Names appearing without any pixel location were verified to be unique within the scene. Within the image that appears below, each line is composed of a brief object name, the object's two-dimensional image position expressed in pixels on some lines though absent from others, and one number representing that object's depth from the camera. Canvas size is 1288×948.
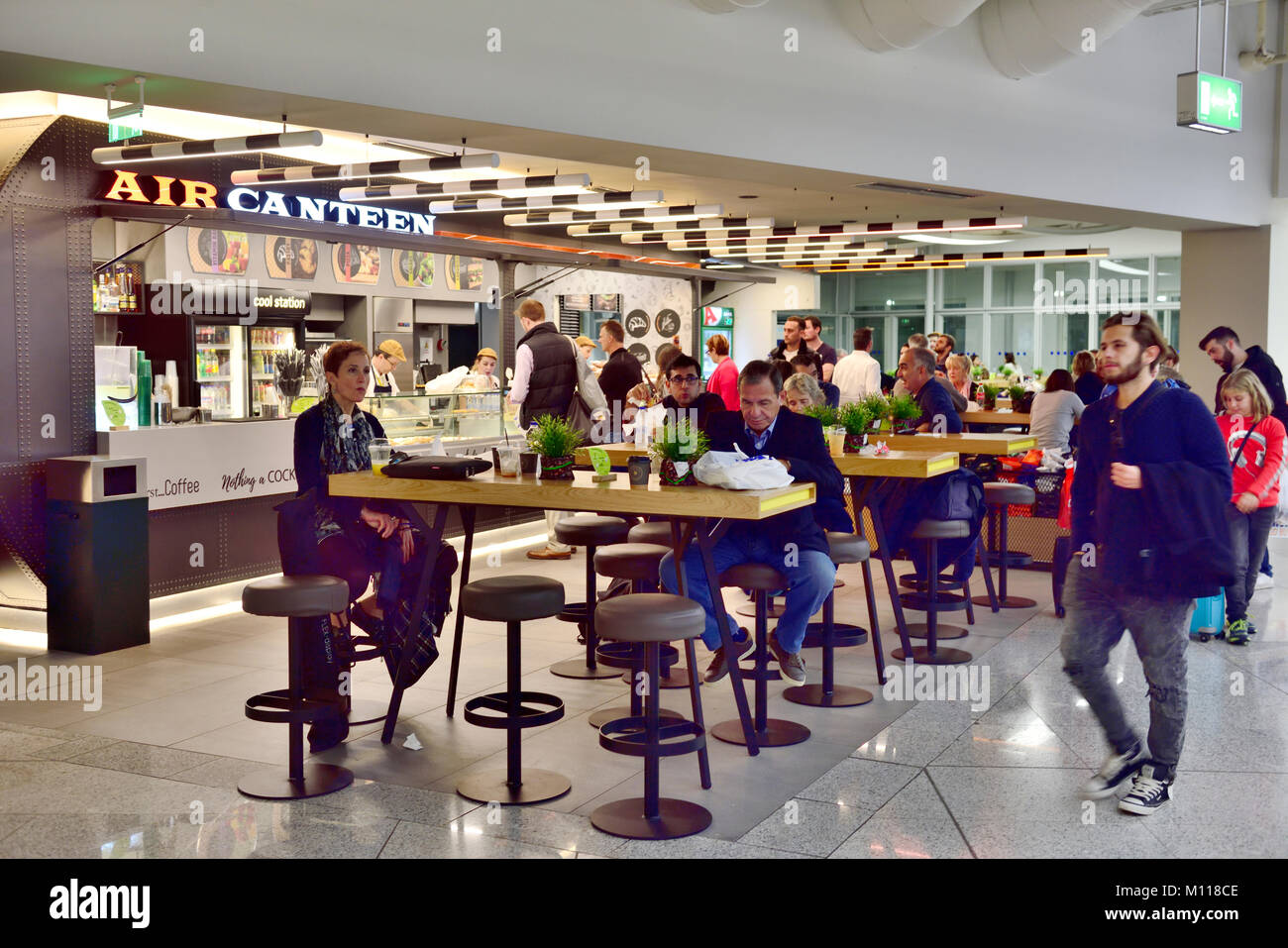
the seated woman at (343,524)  4.72
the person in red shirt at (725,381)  9.80
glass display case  8.38
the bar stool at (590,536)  5.46
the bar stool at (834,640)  5.26
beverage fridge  9.23
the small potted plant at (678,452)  4.36
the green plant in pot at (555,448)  4.57
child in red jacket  5.83
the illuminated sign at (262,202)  7.60
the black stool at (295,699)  4.08
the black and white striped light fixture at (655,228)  13.39
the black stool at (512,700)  4.01
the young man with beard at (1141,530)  3.72
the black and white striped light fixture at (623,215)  11.00
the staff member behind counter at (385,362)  10.49
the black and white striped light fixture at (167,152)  6.57
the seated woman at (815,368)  8.27
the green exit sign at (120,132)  6.41
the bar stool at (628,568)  5.02
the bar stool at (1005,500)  7.15
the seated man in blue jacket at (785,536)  4.90
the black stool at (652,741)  3.79
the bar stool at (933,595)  5.97
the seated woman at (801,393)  6.39
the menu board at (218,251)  9.32
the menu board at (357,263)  11.07
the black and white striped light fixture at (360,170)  6.65
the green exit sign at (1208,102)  8.16
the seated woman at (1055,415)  8.59
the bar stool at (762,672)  4.57
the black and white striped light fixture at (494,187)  8.37
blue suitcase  6.45
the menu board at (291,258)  10.19
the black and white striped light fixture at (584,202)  9.34
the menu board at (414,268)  11.86
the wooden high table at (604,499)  4.07
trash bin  6.11
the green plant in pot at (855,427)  6.00
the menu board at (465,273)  12.61
